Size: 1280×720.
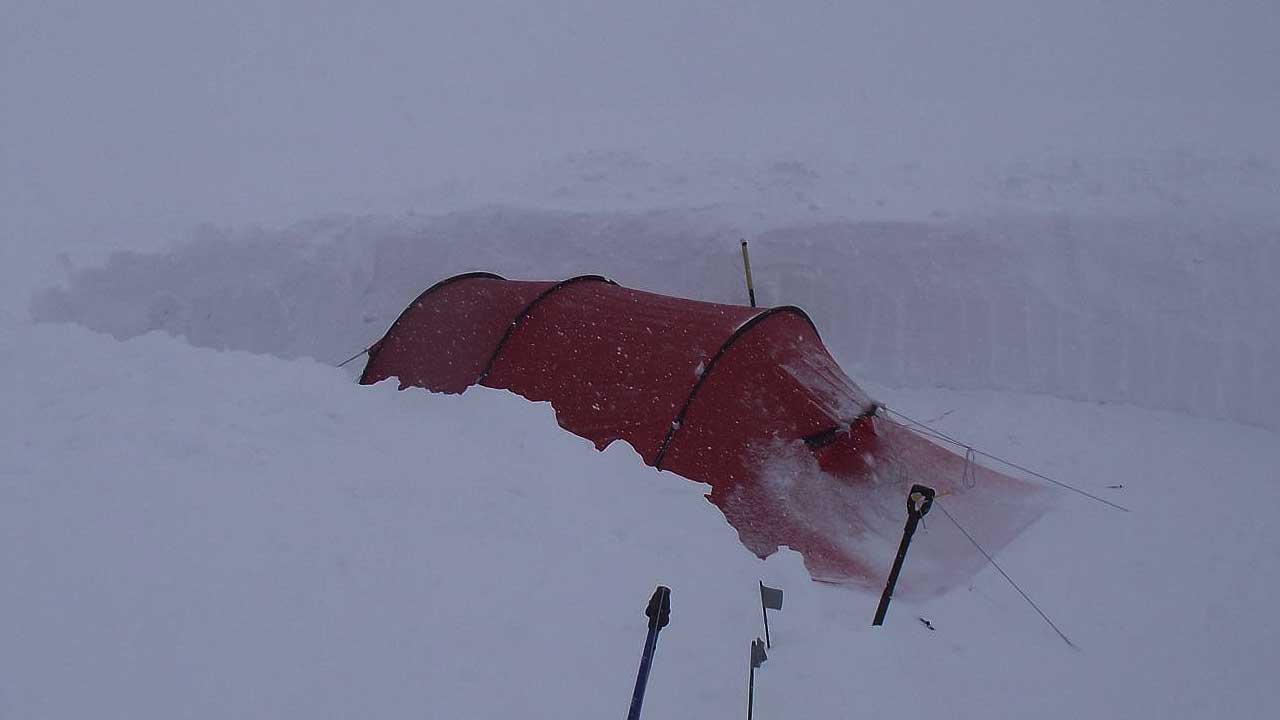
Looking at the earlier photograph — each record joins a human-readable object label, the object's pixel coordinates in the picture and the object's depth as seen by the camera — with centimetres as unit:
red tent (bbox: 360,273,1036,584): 518
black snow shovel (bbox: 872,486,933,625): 408
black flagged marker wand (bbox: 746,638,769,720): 303
